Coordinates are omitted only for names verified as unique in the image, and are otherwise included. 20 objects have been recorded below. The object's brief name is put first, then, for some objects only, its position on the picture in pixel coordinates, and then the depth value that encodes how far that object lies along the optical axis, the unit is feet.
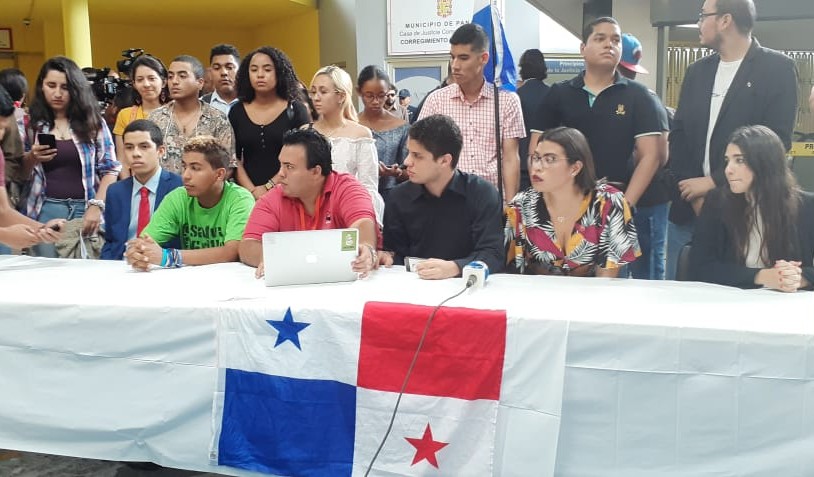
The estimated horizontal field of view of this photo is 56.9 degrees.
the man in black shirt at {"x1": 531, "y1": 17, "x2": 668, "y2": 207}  10.12
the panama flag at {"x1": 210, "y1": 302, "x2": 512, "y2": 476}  6.34
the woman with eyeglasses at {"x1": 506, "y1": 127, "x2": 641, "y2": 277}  8.36
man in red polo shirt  9.00
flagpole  10.66
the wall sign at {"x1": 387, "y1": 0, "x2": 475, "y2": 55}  31.81
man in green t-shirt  9.50
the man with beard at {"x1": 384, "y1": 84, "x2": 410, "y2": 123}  15.87
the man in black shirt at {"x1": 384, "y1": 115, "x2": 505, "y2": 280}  8.85
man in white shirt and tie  10.39
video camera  17.67
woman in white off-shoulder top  11.19
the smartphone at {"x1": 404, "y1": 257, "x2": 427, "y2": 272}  8.54
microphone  7.47
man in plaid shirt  10.68
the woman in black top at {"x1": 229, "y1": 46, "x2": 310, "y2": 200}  11.40
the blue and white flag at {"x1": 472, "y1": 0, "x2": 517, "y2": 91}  10.95
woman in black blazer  7.57
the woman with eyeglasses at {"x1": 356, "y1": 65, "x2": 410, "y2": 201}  12.60
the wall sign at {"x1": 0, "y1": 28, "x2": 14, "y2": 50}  42.63
